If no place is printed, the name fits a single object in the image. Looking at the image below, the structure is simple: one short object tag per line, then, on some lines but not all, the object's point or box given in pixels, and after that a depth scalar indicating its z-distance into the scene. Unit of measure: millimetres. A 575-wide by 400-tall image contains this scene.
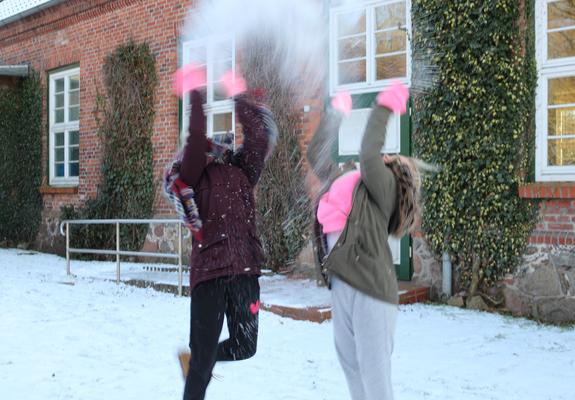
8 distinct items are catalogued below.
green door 7316
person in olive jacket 2672
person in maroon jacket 3125
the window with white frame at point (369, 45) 7453
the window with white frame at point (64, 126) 12391
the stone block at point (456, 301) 6641
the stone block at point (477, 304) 6520
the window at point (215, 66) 9445
